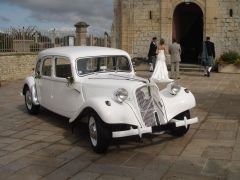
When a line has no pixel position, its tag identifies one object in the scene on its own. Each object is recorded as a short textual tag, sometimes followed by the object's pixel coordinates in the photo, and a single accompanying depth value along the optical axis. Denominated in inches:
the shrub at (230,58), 800.9
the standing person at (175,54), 685.9
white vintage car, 260.1
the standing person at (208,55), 729.0
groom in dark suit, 754.2
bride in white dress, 623.2
